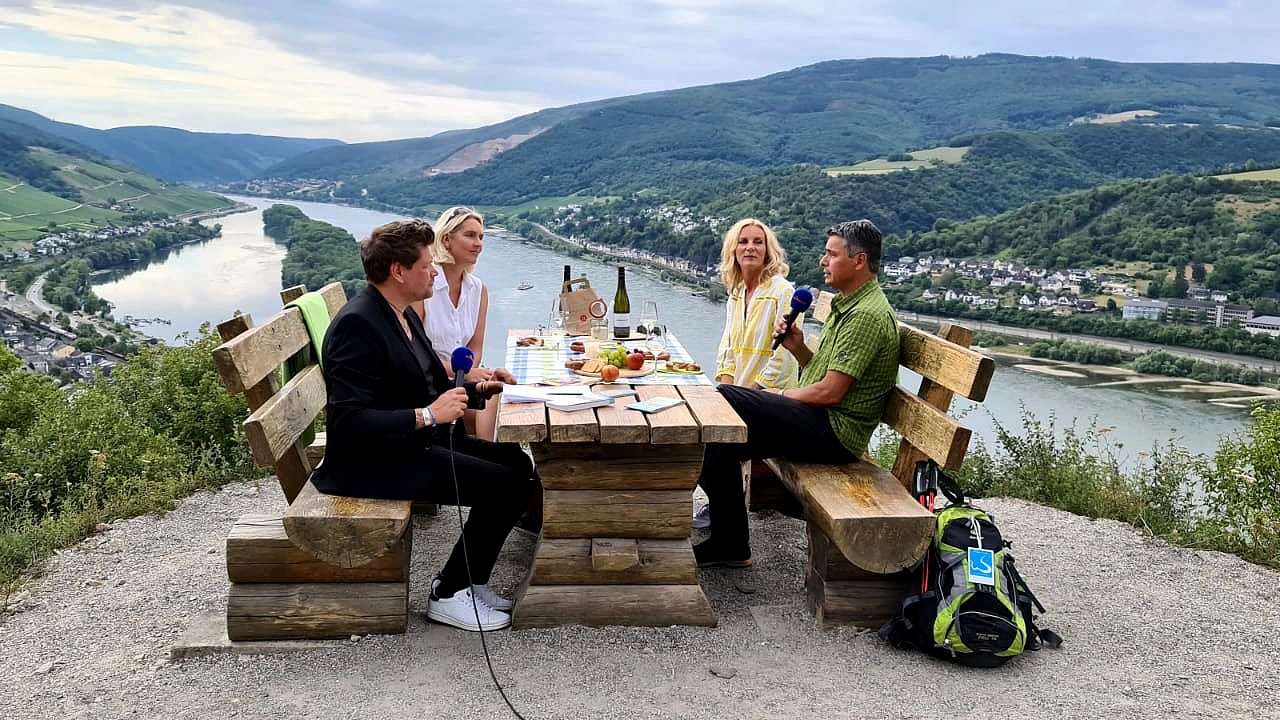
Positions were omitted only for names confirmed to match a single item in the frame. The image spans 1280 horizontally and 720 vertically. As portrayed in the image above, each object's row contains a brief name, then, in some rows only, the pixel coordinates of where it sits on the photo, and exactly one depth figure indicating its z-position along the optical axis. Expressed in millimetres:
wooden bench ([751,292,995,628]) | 3143
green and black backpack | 3006
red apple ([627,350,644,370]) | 4086
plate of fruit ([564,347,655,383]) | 4020
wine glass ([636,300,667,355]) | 5110
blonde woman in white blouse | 4715
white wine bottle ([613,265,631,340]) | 5281
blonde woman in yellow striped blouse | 4648
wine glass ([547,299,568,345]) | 5363
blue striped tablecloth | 3930
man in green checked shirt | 3629
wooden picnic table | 3277
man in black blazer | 2994
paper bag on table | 5320
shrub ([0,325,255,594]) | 4512
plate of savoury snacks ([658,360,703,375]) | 4154
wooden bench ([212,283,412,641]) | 2955
